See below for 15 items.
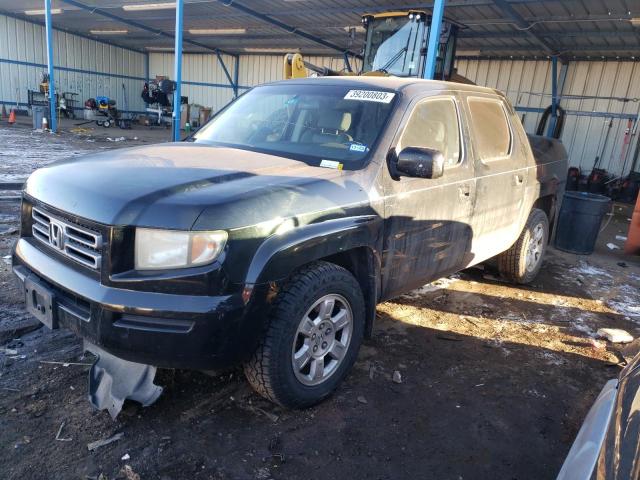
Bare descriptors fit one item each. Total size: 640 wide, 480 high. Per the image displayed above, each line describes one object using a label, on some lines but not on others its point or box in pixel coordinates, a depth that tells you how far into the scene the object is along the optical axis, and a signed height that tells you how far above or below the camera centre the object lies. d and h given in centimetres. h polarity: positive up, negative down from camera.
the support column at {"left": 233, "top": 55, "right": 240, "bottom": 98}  2662 +175
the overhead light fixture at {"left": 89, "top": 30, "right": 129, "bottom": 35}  2440 +296
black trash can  673 -103
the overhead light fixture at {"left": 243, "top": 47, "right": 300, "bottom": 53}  2270 +279
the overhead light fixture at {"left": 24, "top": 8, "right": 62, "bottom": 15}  2085 +319
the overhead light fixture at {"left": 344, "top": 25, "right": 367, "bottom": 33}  1572 +289
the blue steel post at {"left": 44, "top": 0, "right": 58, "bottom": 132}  1720 +111
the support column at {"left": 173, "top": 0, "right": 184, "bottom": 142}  1345 +68
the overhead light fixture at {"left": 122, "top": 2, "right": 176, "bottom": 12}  1707 +314
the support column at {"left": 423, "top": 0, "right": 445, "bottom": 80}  788 +137
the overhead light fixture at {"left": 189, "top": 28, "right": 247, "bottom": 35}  1975 +296
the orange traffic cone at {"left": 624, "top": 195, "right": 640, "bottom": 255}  716 -120
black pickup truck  227 -63
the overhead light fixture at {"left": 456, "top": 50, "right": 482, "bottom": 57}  1674 +269
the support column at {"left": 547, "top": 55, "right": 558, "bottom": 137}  1448 +141
